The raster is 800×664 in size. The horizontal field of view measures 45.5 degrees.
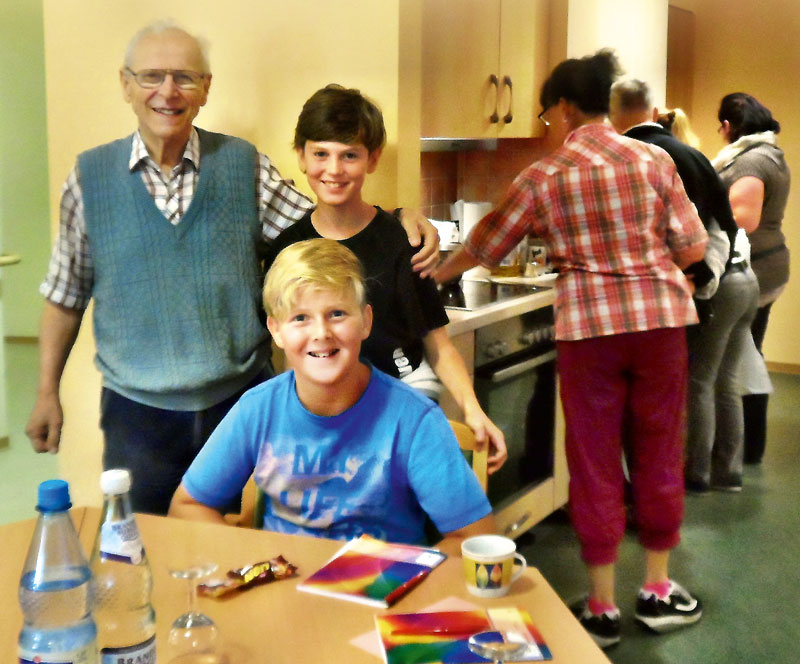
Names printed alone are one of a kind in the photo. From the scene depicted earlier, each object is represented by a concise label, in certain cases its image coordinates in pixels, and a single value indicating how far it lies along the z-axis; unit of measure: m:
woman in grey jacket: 3.17
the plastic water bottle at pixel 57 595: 0.76
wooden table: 0.95
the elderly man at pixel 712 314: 2.63
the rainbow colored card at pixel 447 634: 0.92
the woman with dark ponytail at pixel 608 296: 2.10
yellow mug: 1.04
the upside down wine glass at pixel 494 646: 0.89
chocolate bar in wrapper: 1.06
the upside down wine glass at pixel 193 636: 0.93
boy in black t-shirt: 1.66
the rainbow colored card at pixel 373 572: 1.05
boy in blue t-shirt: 1.34
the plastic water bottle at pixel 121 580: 0.84
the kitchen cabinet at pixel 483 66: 2.55
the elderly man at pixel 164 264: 1.71
